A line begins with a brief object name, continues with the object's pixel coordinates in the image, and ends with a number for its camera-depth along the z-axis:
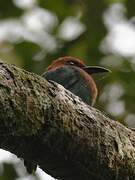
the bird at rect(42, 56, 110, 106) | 9.18
